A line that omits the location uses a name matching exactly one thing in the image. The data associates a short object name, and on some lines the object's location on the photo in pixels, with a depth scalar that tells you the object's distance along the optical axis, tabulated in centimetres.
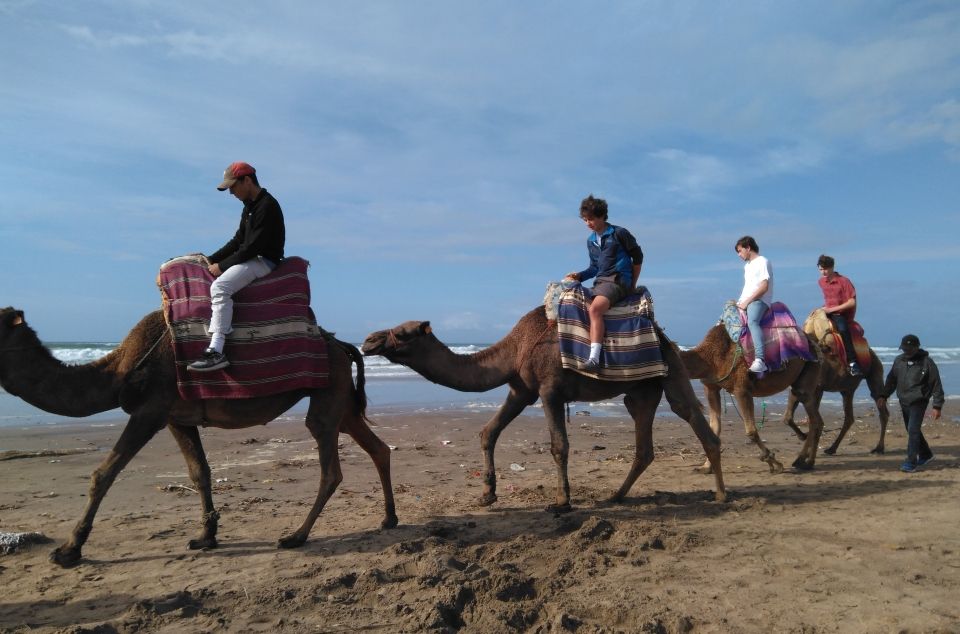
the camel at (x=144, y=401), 545
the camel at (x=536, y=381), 719
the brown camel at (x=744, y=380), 938
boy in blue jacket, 748
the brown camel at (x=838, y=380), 1167
